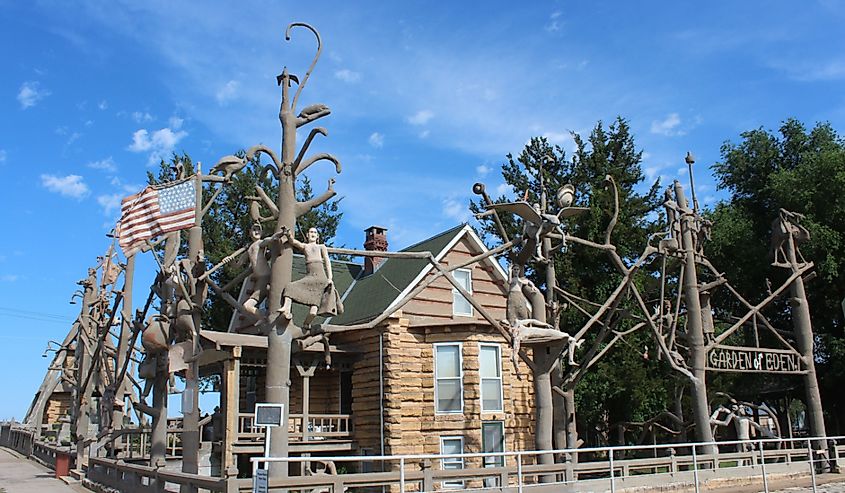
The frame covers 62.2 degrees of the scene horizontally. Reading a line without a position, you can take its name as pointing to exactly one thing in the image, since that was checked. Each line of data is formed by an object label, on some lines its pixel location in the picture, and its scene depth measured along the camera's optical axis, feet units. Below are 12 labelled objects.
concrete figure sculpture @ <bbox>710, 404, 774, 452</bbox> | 66.80
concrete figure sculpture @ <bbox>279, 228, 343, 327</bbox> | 34.68
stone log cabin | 70.95
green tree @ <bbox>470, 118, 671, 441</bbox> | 88.69
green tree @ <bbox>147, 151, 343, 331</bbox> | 126.00
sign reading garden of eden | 62.34
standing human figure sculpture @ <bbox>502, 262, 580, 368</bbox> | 47.30
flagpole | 41.52
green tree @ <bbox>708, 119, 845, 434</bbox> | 94.17
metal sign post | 30.96
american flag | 44.42
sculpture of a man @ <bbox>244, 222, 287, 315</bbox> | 36.27
